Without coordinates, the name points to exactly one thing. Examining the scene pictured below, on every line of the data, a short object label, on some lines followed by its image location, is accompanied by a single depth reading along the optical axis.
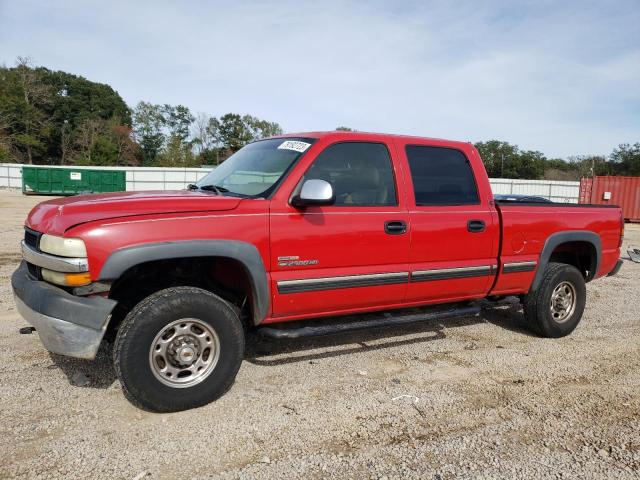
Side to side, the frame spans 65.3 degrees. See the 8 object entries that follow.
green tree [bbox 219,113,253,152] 72.25
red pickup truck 3.04
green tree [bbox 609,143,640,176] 59.25
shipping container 24.31
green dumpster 33.22
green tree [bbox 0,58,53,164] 55.59
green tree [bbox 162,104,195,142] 81.64
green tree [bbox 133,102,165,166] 78.48
